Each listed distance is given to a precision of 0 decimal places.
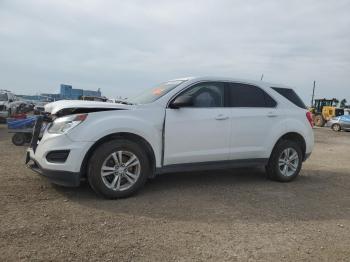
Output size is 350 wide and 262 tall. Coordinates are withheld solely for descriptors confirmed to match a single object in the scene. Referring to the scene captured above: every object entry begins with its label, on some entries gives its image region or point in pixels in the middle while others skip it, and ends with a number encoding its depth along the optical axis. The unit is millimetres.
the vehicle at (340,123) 27391
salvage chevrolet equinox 5043
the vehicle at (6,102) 20078
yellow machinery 33500
